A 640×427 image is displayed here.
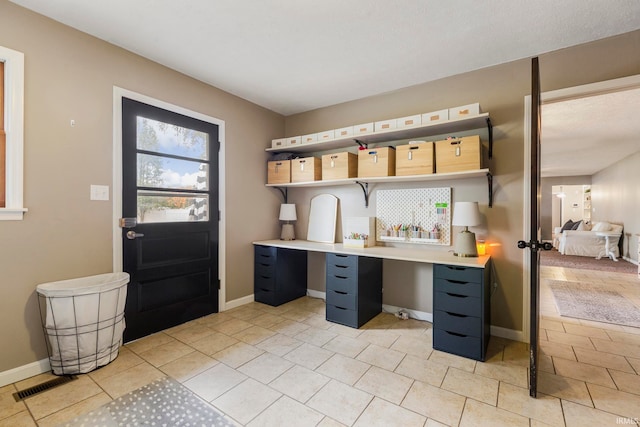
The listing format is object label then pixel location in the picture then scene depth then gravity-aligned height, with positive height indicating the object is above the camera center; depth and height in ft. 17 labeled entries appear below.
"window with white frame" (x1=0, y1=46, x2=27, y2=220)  6.33 +1.73
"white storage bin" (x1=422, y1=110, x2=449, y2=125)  8.57 +2.94
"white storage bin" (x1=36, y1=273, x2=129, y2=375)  6.44 -2.53
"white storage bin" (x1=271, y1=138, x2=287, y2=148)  12.15 +3.02
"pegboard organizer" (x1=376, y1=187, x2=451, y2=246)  9.70 -0.08
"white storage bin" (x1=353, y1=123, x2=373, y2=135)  9.99 +2.99
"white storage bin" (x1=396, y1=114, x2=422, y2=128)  9.04 +2.96
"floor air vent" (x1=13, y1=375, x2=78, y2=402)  5.95 -3.75
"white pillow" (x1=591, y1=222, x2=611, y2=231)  24.35 -1.07
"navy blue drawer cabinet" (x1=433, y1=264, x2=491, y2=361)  7.39 -2.55
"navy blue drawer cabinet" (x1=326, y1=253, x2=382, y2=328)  9.43 -2.53
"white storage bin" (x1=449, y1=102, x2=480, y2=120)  8.16 +2.96
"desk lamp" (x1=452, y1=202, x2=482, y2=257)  8.32 -0.29
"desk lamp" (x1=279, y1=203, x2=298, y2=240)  12.63 -0.15
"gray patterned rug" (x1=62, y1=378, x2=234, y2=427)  5.21 -3.77
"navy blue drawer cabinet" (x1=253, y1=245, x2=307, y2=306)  11.43 -2.50
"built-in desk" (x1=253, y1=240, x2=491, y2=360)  7.48 -2.32
